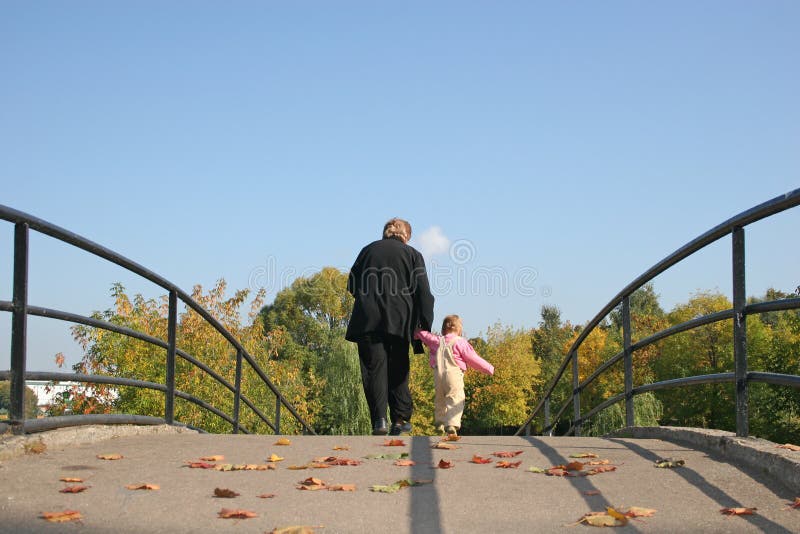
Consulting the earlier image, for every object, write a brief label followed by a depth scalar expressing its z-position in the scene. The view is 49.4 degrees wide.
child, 9.09
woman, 7.83
